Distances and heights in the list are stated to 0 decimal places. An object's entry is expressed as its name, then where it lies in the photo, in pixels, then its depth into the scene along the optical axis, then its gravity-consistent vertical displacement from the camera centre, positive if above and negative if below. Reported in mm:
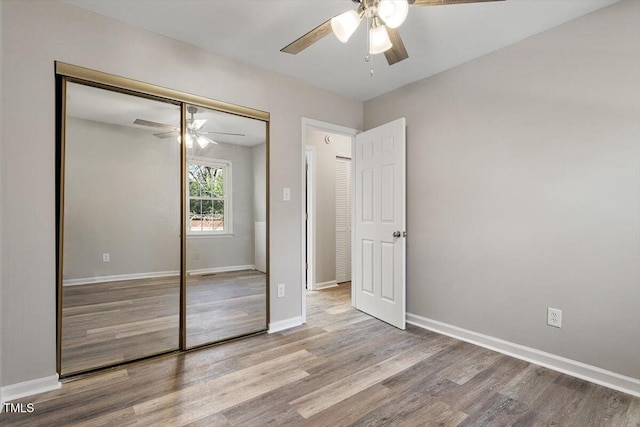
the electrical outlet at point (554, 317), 2266 -763
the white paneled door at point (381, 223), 3070 -96
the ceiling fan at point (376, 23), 1401 +974
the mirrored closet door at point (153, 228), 2139 -113
